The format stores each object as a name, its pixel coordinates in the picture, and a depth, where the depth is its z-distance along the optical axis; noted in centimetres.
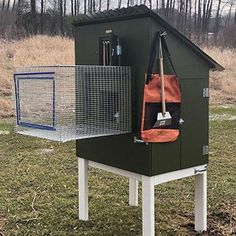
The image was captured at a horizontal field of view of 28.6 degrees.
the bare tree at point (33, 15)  2726
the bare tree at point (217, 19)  3664
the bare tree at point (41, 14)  2794
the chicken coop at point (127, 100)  310
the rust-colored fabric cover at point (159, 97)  312
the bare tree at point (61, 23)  2898
